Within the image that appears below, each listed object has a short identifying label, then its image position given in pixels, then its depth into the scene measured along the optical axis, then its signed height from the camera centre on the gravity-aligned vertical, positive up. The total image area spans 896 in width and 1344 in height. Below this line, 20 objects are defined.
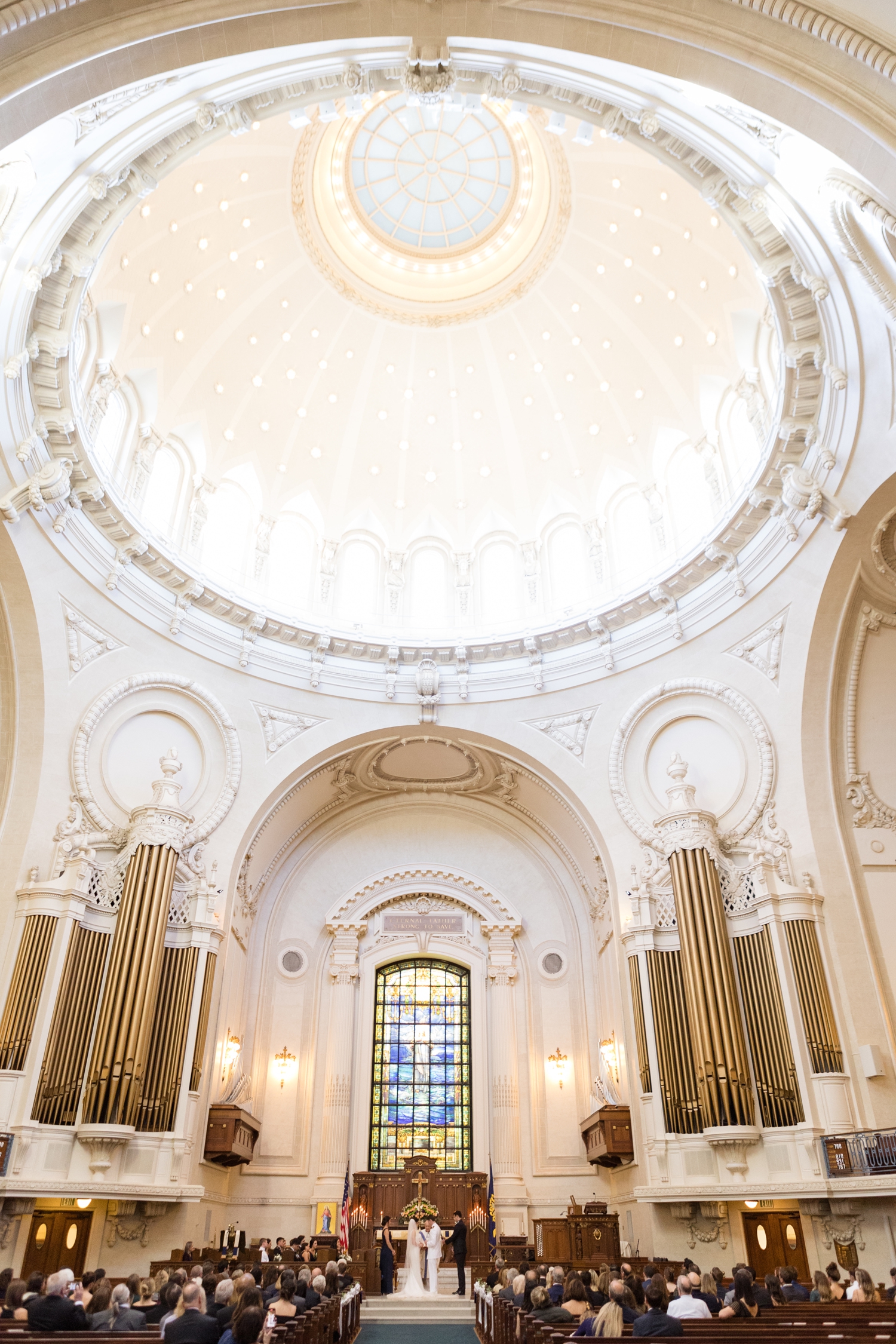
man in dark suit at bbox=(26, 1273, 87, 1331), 7.62 -0.53
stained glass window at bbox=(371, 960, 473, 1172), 21.95 +3.65
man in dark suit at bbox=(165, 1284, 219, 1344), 6.21 -0.53
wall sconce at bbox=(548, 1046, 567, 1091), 21.94 +3.56
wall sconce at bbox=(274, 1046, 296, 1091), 21.73 +3.58
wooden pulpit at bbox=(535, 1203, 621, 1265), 18.02 -0.03
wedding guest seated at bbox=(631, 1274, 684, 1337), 6.70 -0.54
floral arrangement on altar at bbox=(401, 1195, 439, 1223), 19.47 +0.48
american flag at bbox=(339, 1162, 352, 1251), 19.05 +0.35
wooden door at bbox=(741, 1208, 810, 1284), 15.20 -0.09
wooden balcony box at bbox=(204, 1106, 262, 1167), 17.73 +1.73
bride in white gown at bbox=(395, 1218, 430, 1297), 17.23 -0.47
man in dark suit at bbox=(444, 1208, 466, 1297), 17.33 -0.19
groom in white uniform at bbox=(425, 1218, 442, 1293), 17.64 -0.23
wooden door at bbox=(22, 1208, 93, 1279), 15.03 -0.01
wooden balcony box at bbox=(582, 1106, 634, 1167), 18.03 +1.70
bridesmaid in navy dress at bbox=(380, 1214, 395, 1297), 17.34 -0.48
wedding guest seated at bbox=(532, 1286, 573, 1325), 8.87 -0.64
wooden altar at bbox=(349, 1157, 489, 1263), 20.14 +0.88
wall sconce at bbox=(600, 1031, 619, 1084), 20.09 +3.44
